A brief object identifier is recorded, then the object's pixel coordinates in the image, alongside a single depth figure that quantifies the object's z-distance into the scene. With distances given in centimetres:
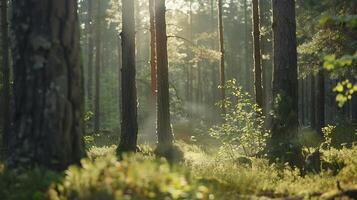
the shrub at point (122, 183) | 894
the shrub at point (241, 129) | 2376
